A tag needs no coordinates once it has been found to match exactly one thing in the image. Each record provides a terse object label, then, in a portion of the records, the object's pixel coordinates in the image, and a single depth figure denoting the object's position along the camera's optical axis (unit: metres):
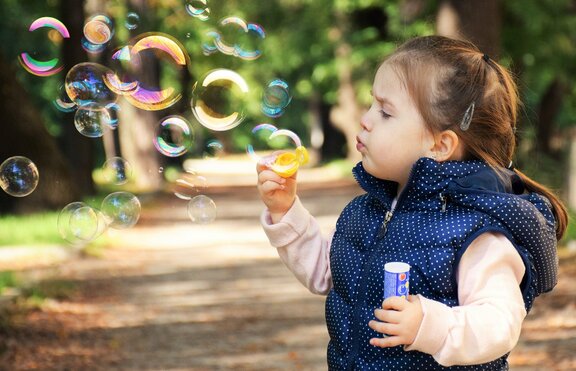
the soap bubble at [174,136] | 4.56
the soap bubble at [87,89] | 4.90
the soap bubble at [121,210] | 4.77
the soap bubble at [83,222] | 4.83
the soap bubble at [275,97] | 4.13
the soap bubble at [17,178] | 5.09
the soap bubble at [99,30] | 5.15
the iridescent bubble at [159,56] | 4.64
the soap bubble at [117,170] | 4.90
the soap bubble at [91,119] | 4.95
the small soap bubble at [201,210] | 4.38
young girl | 2.28
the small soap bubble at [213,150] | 4.82
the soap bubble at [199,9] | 4.64
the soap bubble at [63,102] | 5.00
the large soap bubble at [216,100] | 4.40
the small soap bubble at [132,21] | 5.19
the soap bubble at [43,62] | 5.19
